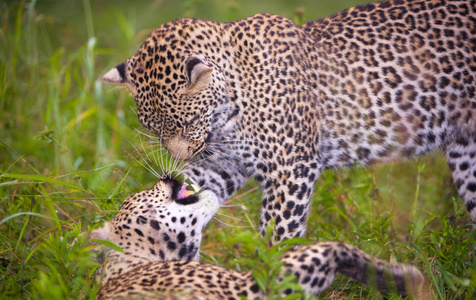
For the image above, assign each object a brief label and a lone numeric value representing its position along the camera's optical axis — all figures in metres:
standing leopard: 10.60
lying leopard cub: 8.70
